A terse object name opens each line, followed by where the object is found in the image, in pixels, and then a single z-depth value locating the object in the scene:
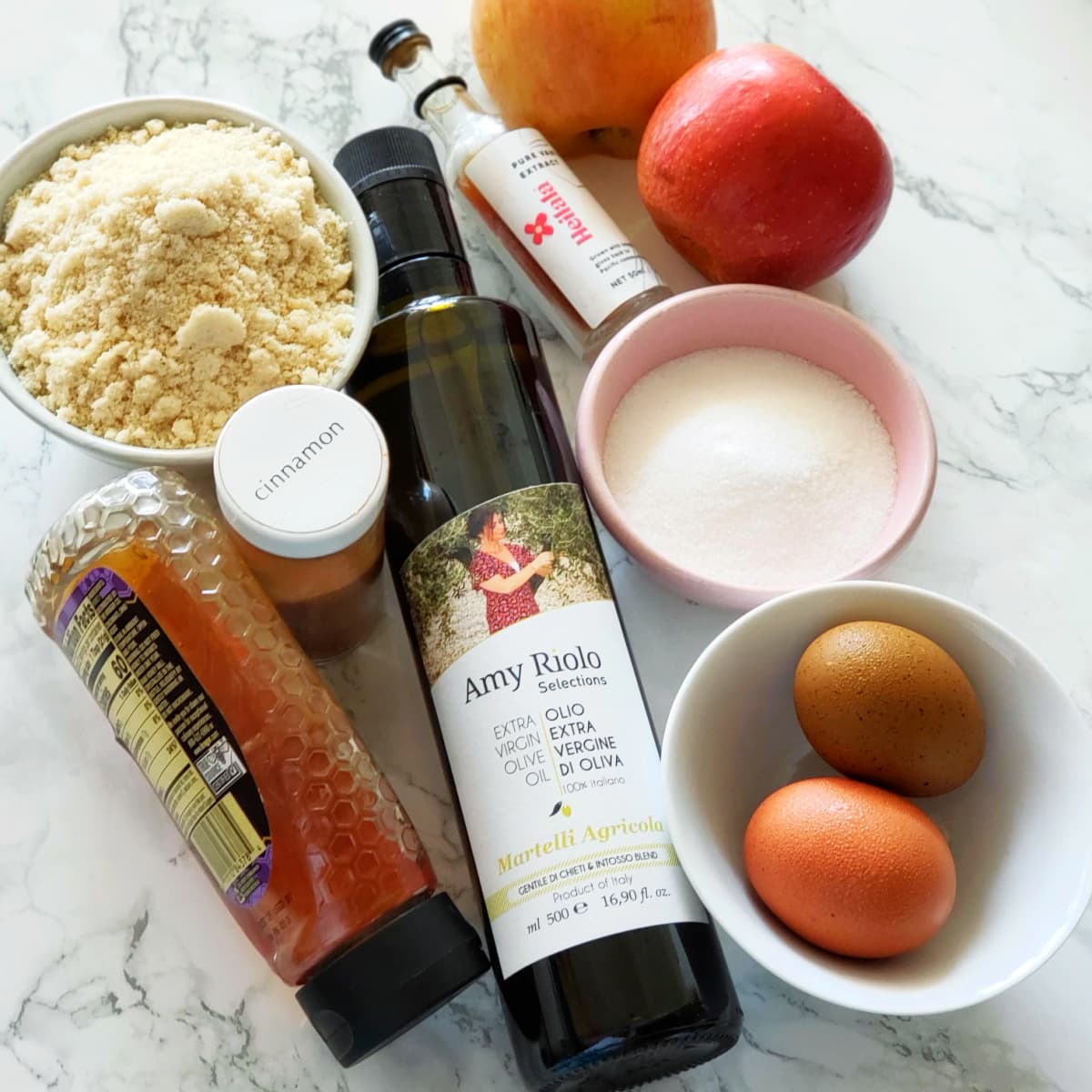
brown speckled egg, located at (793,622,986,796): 0.54
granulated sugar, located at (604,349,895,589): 0.66
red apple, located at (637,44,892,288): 0.67
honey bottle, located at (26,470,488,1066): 0.55
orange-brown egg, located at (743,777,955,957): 0.51
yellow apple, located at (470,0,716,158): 0.70
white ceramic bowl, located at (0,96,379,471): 0.63
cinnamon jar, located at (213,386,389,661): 0.54
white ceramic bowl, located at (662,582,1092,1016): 0.53
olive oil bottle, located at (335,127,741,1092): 0.55
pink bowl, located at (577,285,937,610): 0.64
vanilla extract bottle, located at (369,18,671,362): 0.71
